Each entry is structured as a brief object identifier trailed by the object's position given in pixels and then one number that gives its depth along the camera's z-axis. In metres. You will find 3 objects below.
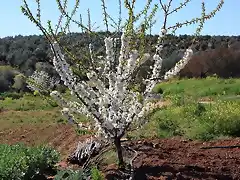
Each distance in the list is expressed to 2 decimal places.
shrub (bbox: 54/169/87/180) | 6.29
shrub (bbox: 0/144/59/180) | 7.04
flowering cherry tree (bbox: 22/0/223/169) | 6.43
